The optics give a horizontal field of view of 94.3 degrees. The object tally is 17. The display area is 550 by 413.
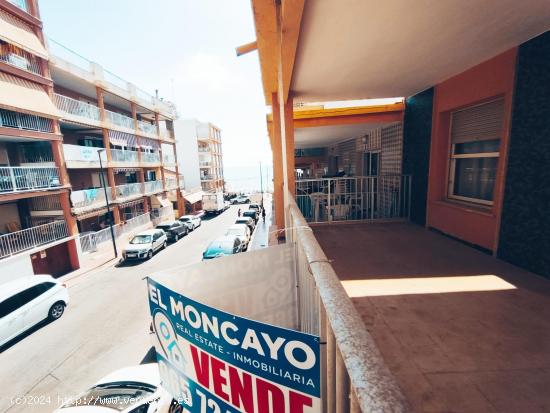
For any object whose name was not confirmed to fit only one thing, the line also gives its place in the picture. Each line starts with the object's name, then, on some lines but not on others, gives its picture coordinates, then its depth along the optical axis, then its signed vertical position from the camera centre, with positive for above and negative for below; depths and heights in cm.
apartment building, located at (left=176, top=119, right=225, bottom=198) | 4162 +305
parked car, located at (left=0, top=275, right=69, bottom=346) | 796 -422
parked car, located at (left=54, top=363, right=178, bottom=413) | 455 -411
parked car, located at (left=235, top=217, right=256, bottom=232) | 2319 -469
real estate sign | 124 -110
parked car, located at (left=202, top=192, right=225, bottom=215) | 3381 -421
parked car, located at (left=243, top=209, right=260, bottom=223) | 2748 -486
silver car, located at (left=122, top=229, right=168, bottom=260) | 1588 -460
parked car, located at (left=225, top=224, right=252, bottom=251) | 1667 -436
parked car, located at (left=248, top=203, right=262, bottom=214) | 3302 -507
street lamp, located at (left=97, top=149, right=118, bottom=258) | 1577 -359
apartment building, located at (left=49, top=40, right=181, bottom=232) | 1493 +233
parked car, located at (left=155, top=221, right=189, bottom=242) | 2085 -466
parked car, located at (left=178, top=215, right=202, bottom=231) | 2456 -484
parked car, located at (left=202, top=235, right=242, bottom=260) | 1355 -419
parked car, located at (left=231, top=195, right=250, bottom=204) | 4846 -579
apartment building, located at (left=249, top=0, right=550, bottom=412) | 173 -59
